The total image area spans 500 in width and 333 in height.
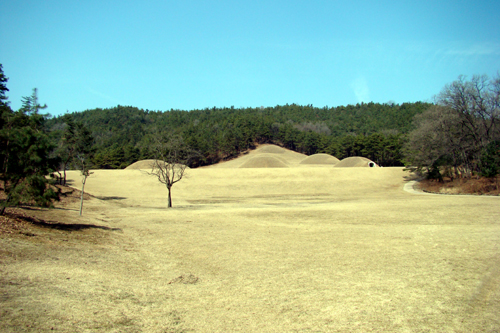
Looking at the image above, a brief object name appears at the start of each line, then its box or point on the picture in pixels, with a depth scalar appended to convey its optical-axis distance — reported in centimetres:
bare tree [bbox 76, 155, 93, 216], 1958
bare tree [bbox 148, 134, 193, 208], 2638
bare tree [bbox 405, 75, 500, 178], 3809
